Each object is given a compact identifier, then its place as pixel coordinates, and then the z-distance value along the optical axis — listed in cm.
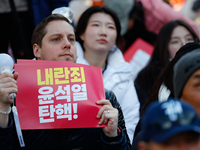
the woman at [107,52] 710
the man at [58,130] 378
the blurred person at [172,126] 237
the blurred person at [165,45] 802
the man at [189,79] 346
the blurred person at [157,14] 1020
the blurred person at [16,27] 720
